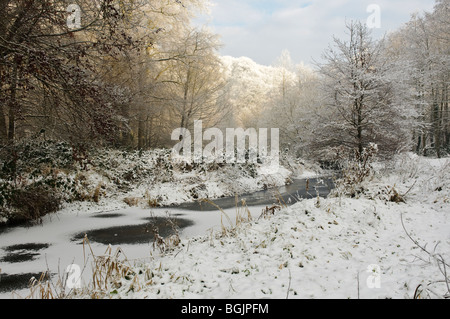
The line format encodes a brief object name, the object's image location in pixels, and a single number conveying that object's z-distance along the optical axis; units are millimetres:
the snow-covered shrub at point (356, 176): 6152
